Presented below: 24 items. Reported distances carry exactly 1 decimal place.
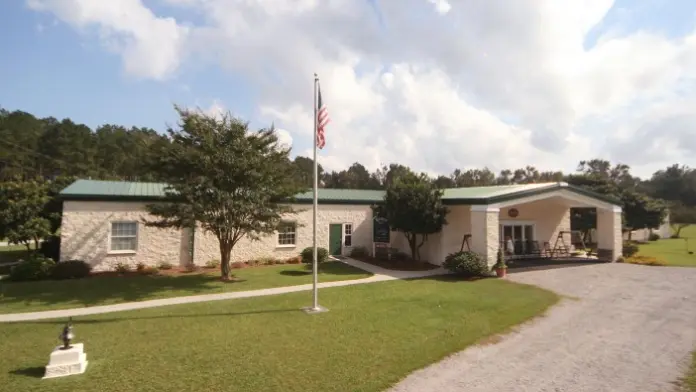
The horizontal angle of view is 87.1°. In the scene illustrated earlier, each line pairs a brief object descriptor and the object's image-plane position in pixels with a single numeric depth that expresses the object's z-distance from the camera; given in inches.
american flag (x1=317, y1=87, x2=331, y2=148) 445.1
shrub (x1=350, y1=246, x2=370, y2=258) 959.0
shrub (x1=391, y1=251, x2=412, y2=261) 899.9
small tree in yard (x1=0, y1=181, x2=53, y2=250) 684.1
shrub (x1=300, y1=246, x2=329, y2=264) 825.5
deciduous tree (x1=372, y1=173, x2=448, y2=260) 781.3
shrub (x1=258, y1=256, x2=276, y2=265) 849.5
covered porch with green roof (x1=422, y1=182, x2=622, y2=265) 713.0
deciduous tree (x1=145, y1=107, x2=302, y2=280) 576.7
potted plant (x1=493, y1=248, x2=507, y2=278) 685.9
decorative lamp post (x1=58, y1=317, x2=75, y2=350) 274.7
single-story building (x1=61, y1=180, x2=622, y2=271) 709.9
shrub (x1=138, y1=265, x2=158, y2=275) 716.7
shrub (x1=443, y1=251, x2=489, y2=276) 679.7
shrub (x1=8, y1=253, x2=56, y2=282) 626.8
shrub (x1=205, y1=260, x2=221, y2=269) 801.9
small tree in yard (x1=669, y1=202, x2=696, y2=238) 2331.0
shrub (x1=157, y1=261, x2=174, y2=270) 756.0
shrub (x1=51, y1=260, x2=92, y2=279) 653.9
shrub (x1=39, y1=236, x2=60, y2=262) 794.2
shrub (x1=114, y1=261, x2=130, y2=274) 713.6
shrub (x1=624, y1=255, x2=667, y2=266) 823.5
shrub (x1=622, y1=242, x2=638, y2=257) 908.6
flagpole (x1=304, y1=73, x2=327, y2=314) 443.8
